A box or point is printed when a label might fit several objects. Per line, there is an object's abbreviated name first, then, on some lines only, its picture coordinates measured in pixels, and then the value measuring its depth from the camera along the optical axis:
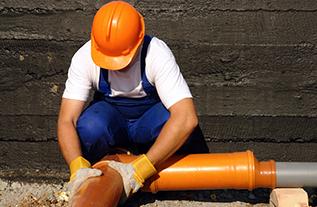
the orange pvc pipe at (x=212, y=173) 3.08
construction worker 2.96
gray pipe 3.09
